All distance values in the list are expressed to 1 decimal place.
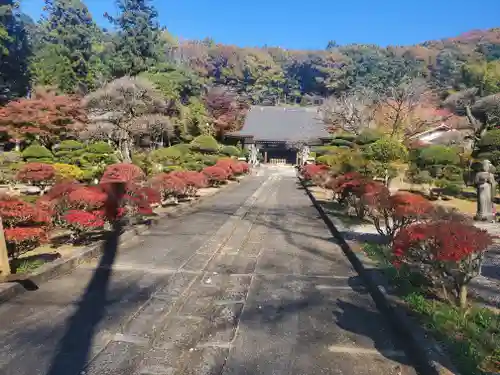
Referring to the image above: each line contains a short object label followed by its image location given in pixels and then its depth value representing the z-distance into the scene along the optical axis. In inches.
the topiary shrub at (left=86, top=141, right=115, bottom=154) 872.9
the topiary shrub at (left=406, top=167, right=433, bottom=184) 618.2
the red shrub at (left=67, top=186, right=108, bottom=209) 253.2
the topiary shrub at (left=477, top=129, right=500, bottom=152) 543.1
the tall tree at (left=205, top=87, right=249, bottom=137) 1560.0
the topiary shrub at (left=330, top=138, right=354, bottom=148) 902.4
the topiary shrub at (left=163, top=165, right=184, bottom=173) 794.8
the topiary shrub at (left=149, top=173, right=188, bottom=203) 466.9
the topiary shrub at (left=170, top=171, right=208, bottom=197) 519.2
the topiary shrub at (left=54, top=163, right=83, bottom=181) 594.3
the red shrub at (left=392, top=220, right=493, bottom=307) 137.2
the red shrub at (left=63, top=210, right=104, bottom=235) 242.8
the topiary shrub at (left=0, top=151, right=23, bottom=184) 687.7
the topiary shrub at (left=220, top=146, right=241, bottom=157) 1271.2
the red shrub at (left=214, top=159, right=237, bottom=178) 882.8
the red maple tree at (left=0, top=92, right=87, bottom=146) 925.8
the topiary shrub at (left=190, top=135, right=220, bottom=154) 1097.4
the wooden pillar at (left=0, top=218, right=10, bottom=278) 179.9
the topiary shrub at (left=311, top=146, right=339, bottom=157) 824.3
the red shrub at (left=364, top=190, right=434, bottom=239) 217.5
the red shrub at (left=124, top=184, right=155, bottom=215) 311.1
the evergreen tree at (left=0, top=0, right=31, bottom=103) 1213.1
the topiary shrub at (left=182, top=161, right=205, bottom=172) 874.0
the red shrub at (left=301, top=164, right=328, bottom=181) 704.0
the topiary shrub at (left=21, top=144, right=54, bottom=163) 804.7
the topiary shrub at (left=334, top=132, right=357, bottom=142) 948.6
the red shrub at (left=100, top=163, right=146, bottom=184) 427.2
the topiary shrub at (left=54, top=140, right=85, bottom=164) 857.5
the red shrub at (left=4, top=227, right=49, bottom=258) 193.5
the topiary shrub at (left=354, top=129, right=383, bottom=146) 685.4
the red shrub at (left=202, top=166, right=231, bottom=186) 762.3
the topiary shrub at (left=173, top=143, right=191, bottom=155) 1030.6
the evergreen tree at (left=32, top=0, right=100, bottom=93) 1332.3
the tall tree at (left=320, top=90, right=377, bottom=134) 1092.3
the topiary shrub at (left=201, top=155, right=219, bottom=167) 987.3
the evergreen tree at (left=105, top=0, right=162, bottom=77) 1400.1
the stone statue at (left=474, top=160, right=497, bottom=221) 391.2
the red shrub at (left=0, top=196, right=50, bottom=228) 196.7
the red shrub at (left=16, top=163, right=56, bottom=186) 553.3
